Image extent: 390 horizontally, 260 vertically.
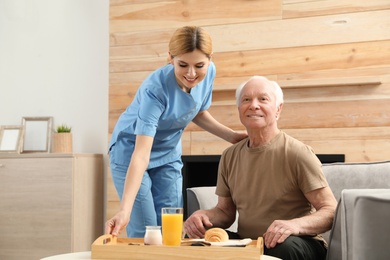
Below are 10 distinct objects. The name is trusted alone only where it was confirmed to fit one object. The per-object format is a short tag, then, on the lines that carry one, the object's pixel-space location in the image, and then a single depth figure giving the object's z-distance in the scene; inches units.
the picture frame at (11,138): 257.2
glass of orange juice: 119.8
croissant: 122.8
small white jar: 118.5
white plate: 119.3
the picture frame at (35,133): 262.8
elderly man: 131.5
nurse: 141.0
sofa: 109.4
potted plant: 251.5
